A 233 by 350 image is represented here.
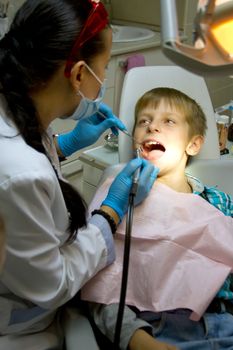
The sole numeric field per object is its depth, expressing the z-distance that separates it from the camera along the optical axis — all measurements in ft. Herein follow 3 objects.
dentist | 2.93
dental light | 1.78
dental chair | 5.18
